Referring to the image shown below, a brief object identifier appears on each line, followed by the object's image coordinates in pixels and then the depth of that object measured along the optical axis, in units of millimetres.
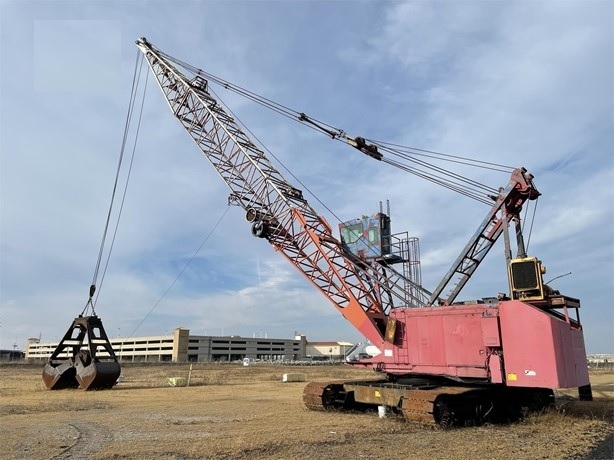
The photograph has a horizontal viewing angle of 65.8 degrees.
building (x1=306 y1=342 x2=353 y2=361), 151800
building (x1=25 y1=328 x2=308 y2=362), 129750
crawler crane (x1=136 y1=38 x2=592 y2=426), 12484
